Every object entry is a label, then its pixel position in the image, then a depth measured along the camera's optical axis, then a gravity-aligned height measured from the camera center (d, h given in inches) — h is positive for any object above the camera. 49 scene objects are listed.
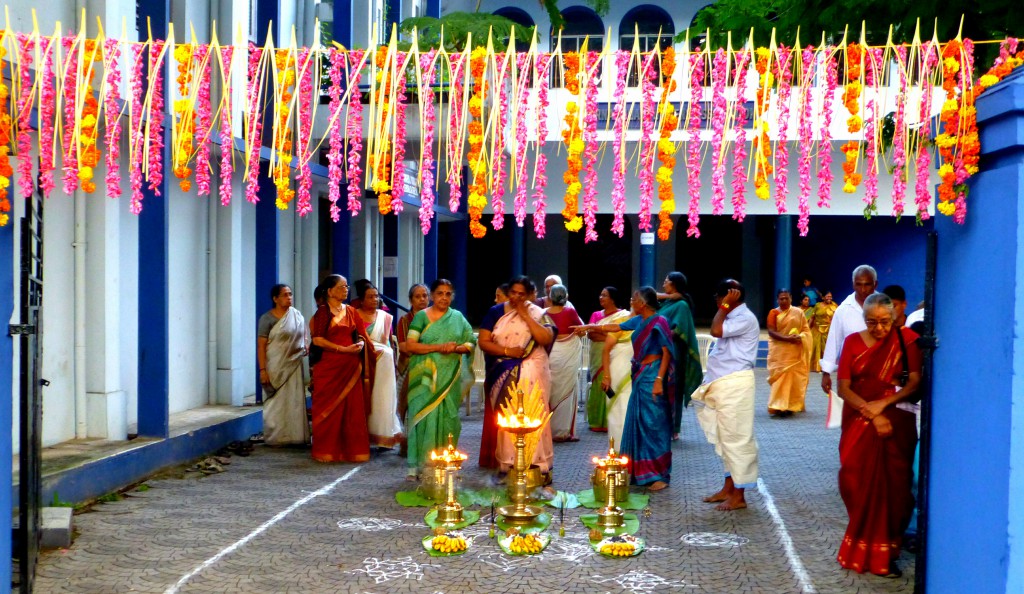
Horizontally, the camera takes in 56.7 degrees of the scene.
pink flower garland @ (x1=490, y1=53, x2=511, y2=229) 177.0 +17.1
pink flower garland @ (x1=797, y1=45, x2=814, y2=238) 171.3 +25.1
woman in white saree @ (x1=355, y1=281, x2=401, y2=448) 355.9 -48.9
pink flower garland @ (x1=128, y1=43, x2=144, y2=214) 179.2 +22.3
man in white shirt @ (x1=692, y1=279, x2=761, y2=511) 266.2 -38.1
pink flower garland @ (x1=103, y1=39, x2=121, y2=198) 179.9 +27.4
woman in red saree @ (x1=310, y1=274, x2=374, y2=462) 339.9 -47.6
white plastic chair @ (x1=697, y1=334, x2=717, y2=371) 597.8 -53.1
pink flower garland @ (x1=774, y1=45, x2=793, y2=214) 171.0 +27.0
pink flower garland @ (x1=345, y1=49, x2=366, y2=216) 176.9 +25.4
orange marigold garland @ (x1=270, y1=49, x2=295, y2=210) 178.4 +26.3
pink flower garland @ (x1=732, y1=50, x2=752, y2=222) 169.5 +22.5
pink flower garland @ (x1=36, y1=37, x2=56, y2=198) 175.8 +24.1
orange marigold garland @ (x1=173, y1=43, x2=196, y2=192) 183.6 +27.8
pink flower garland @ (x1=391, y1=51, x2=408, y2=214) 178.2 +21.9
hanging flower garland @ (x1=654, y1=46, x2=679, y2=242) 171.2 +22.1
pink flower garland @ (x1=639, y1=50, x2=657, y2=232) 171.9 +23.5
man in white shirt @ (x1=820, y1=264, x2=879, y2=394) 281.9 -14.4
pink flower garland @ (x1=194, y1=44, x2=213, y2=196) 182.4 +27.6
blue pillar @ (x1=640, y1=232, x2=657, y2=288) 745.0 +2.4
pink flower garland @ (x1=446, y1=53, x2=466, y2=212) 181.9 +27.8
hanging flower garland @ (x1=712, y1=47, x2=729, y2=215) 174.2 +28.3
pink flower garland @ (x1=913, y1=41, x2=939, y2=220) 167.2 +27.0
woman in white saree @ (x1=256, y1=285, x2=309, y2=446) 360.5 -43.1
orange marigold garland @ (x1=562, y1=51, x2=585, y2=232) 174.1 +21.5
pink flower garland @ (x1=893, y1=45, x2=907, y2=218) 168.9 +21.8
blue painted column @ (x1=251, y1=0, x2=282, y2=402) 426.3 +7.3
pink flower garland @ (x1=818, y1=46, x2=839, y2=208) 166.9 +22.8
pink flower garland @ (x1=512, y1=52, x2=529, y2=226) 180.1 +27.2
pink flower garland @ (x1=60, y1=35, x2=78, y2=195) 177.0 +27.9
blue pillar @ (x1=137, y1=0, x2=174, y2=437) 313.7 -20.4
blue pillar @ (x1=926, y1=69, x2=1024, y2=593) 141.6 -18.9
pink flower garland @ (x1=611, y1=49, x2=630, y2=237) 173.2 +22.0
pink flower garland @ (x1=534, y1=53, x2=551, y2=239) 173.9 +23.9
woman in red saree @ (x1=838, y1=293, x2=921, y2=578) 204.8 -39.7
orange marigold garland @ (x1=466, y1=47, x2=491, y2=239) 175.8 +22.0
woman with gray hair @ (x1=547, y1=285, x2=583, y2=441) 392.8 -47.8
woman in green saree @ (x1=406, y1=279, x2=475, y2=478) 301.7 -38.6
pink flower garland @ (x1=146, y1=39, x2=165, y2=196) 173.8 +25.9
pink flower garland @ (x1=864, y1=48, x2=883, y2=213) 173.5 +27.4
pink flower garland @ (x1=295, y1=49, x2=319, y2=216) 180.9 +25.8
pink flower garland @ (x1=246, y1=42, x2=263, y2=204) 182.2 +28.9
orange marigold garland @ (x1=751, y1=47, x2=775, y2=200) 172.1 +25.2
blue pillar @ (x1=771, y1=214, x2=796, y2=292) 755.4 +10.1
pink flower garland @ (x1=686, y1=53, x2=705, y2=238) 173.6 +21.2
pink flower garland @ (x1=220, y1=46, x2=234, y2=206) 181.8 +23.6
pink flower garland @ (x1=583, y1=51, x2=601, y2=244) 175.6 +22.6
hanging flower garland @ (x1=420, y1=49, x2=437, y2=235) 173.3 +23.4
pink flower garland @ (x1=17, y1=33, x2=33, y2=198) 169.8 +24.0
